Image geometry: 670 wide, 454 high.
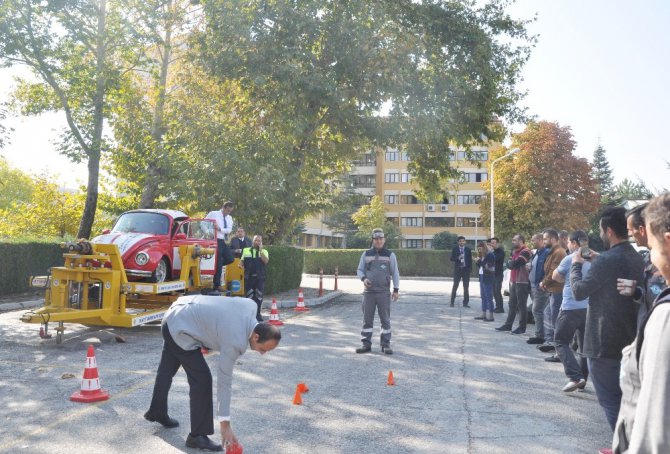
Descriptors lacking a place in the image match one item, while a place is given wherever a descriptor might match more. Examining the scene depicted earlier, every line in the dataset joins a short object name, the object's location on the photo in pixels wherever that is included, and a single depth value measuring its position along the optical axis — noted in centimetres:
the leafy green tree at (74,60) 1551
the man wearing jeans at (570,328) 703
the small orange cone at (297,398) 627
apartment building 6975
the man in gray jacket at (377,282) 969
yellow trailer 984
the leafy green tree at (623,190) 5814
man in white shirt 1338
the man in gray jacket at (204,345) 432
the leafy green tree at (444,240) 5219
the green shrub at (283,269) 1959
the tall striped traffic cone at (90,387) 618
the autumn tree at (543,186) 4422
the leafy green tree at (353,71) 1864
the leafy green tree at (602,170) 7028
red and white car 1140
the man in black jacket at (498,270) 1537
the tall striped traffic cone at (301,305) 1629
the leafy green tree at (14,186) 5579
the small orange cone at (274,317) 1277
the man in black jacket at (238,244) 1433
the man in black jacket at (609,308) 458
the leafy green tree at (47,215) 2509
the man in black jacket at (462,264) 1680
